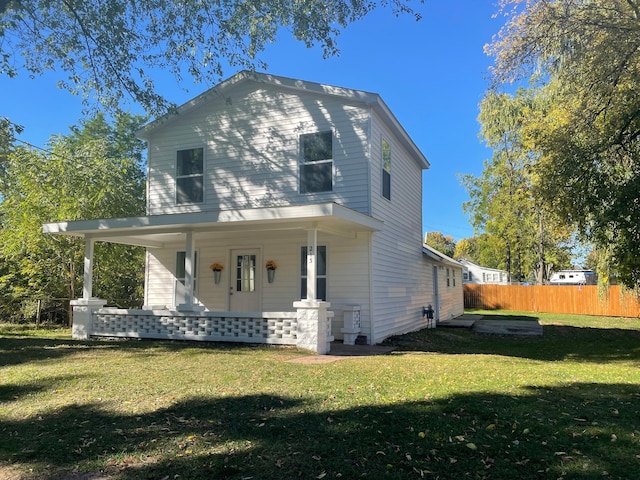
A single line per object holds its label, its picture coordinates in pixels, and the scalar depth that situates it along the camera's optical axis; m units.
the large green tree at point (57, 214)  13.81
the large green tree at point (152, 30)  8.59
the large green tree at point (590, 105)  8.81
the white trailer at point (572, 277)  38.78
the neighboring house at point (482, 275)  40.83
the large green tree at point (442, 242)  73.25
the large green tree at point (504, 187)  26.95
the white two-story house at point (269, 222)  9.23
